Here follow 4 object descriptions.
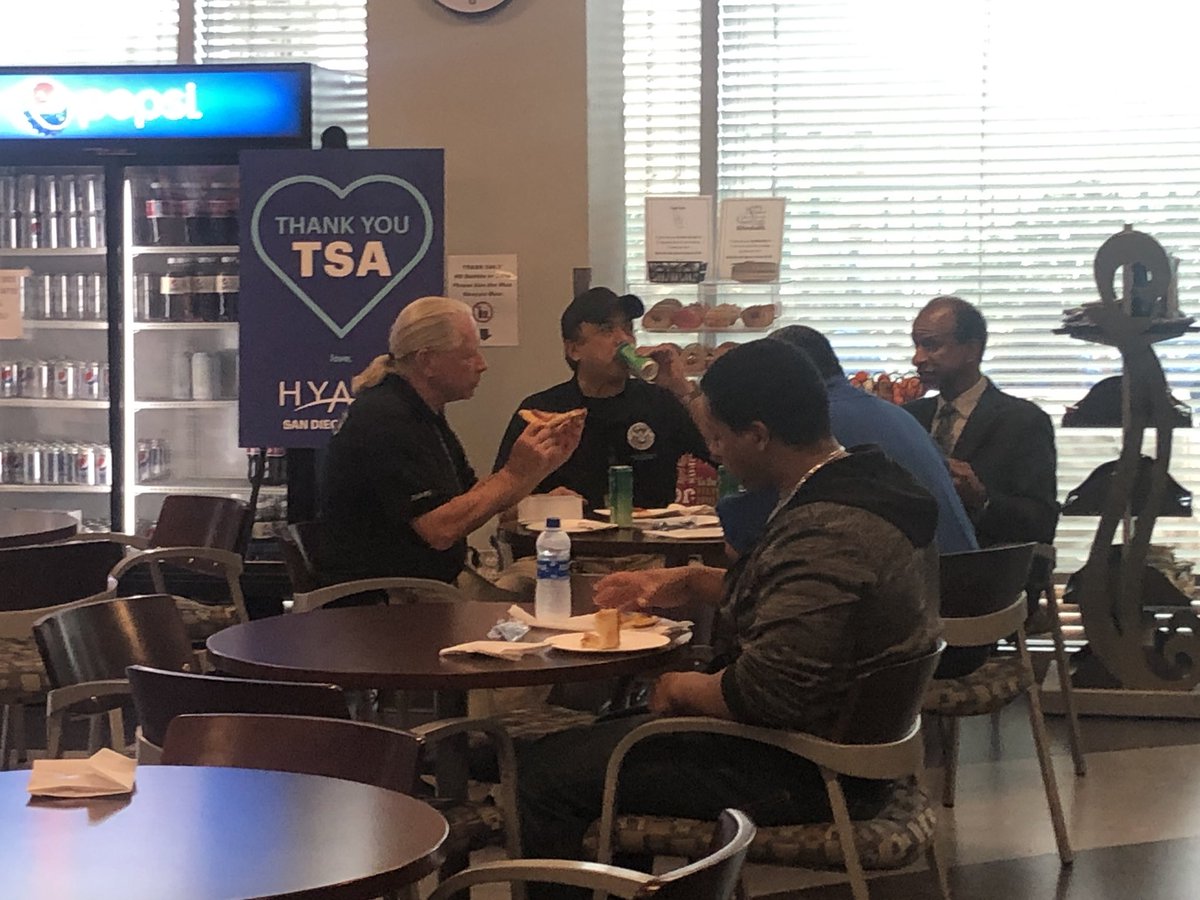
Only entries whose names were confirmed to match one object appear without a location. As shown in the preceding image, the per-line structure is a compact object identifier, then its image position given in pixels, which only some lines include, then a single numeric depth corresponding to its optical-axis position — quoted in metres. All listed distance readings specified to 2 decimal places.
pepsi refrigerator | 6.09
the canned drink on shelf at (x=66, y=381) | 6.52
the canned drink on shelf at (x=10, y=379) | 6.56
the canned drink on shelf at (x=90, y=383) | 6.53
